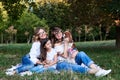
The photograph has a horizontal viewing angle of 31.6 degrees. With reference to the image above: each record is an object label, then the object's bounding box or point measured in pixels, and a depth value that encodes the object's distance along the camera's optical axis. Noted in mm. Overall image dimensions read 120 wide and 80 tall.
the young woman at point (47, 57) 5540
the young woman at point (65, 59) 5170
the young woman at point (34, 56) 5569
